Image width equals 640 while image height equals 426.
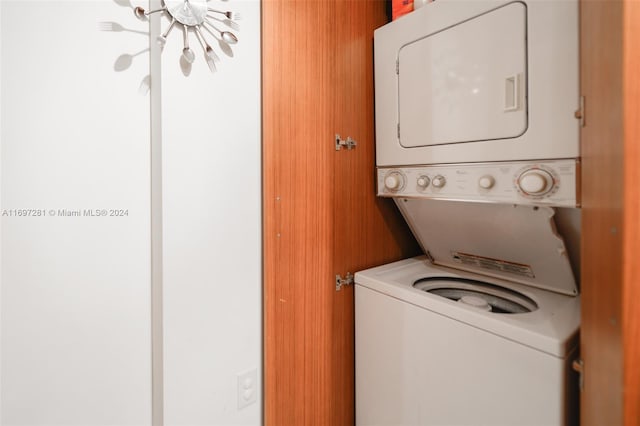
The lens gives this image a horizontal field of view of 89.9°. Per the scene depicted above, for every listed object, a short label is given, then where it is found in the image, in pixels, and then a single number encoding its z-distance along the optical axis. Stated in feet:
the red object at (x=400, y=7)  5.26
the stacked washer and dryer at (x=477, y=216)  3.54
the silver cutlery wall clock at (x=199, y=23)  3.92
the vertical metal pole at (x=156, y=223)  3.95
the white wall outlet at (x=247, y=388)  4.75
